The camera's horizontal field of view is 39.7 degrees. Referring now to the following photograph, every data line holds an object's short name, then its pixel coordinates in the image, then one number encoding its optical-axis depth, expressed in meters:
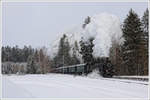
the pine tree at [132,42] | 32.43
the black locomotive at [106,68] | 29.81
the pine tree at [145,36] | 31.16
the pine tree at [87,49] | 43.25
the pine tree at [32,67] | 59.29
